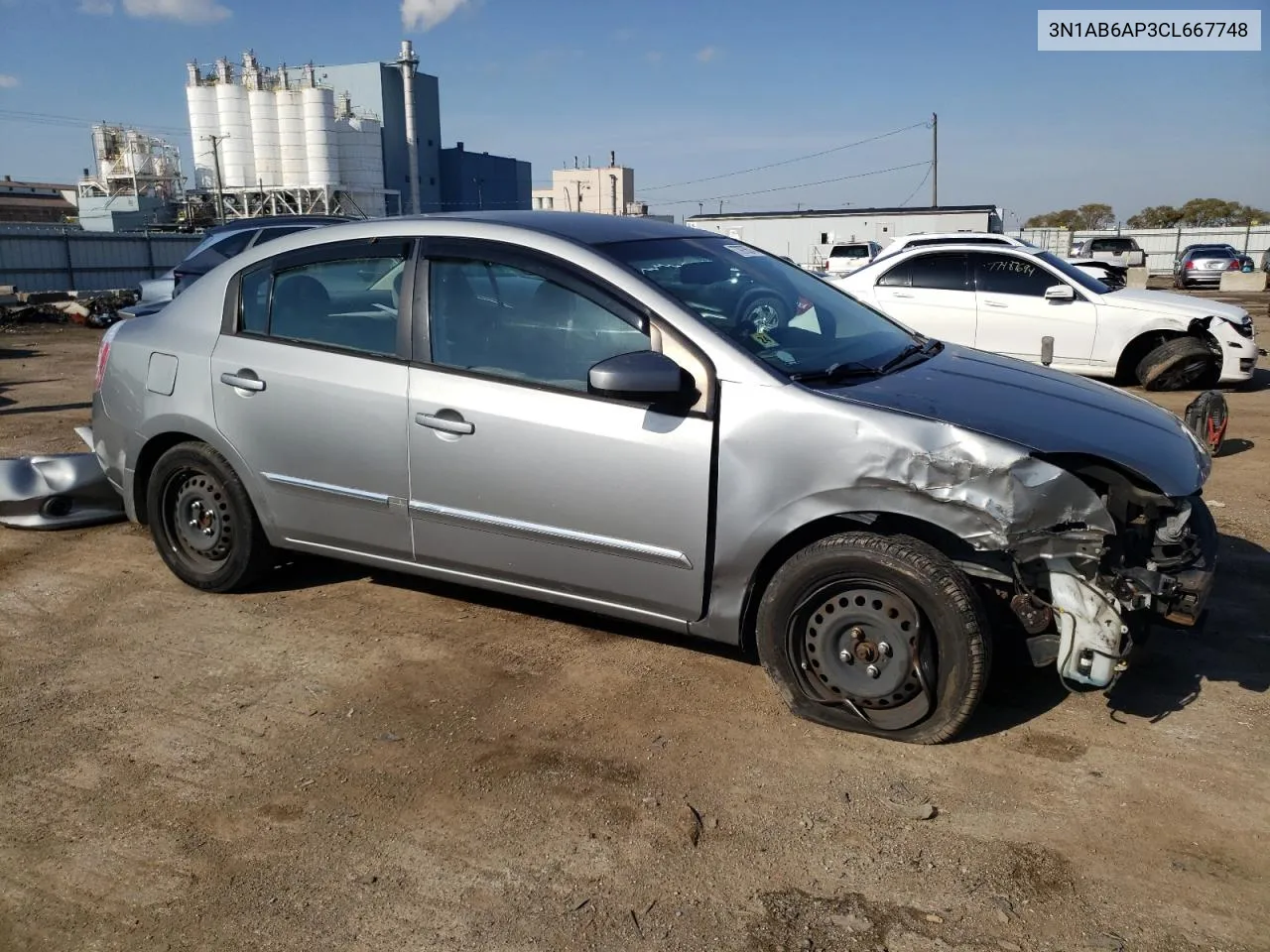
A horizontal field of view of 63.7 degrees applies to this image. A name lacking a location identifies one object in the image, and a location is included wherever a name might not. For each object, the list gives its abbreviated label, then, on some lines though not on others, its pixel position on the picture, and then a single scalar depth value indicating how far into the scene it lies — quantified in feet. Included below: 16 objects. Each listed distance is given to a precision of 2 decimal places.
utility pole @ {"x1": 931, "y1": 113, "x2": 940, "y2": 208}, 178.09
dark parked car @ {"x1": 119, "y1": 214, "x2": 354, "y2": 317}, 37.81
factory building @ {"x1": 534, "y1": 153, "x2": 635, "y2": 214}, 218.59
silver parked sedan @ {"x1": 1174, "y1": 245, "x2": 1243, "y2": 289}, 109.40
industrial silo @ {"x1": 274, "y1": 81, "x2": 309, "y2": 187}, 192.03
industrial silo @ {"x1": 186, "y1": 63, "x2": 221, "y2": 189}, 197.16
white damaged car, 34.60
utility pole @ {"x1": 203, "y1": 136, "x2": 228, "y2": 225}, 192.54
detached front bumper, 19.67
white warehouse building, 129.70
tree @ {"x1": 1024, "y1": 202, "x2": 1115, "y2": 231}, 263.49
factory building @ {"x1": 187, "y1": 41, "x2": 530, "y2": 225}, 192.03
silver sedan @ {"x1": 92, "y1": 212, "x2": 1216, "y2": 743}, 10.81
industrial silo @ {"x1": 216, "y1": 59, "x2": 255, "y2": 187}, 194.80
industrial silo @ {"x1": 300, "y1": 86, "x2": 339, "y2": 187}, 189.16
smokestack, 204.95
